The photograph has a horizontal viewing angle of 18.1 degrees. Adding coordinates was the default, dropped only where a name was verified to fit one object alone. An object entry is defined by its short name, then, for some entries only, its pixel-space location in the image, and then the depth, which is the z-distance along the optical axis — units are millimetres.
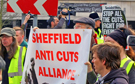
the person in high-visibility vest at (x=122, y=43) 4721
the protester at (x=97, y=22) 11920
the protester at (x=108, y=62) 3880
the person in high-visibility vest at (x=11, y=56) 6734
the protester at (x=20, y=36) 7997
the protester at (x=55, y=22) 8393
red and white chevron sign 7642
